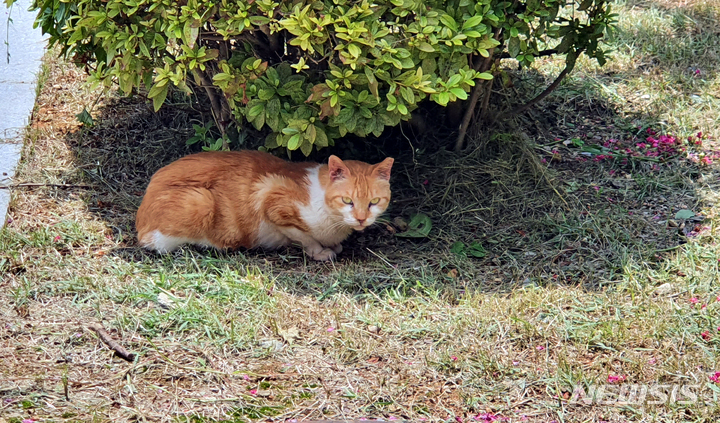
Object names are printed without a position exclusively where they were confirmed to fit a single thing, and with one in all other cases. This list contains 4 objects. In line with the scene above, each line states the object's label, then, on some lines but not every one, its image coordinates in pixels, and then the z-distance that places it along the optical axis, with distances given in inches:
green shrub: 139.6
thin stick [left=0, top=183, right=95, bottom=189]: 174.4
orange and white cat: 157.6
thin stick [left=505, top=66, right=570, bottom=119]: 181.5
